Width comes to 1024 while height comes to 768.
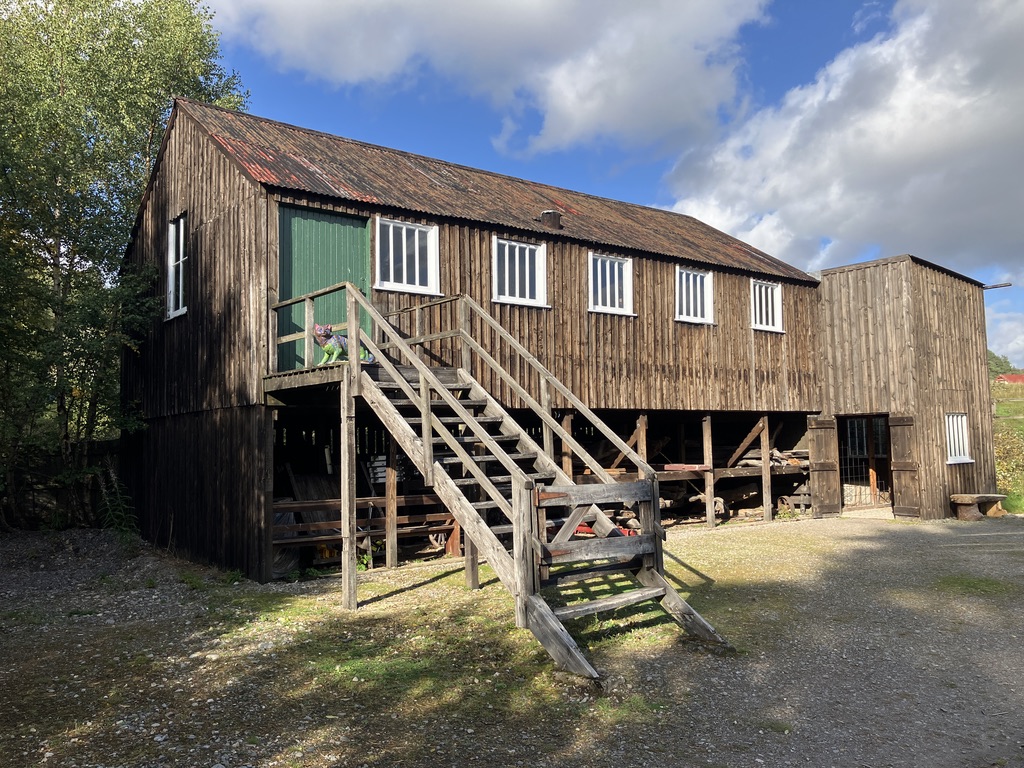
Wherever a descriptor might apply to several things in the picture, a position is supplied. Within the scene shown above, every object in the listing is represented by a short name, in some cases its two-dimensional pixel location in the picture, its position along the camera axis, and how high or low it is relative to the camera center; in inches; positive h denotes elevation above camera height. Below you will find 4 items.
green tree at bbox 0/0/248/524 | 575.8 +211.7
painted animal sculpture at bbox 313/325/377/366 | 435.2 +53.2
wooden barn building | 370.9 +49.4
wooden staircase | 279.1 -19.4
